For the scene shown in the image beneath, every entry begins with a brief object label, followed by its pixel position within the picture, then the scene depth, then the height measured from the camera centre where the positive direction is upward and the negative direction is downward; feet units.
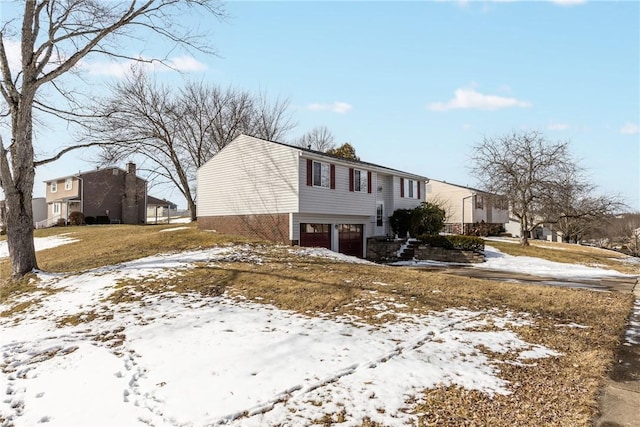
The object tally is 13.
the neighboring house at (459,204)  136.67 +5.31
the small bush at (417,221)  88.64 -0.47
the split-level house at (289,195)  65.36 +4.33
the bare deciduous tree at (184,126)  108.27 +27.82
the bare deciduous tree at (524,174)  88.79 +10.41
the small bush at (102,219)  140.02 -0.11
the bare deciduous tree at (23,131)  40.75 +9.18
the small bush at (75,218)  129.90 +0.23
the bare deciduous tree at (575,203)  88.38 +4.17
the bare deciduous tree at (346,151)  133.49 +23.17
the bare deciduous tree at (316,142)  162.50 +32.03
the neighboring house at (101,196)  139.54 +8.51
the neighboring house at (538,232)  182.15 -6.81
